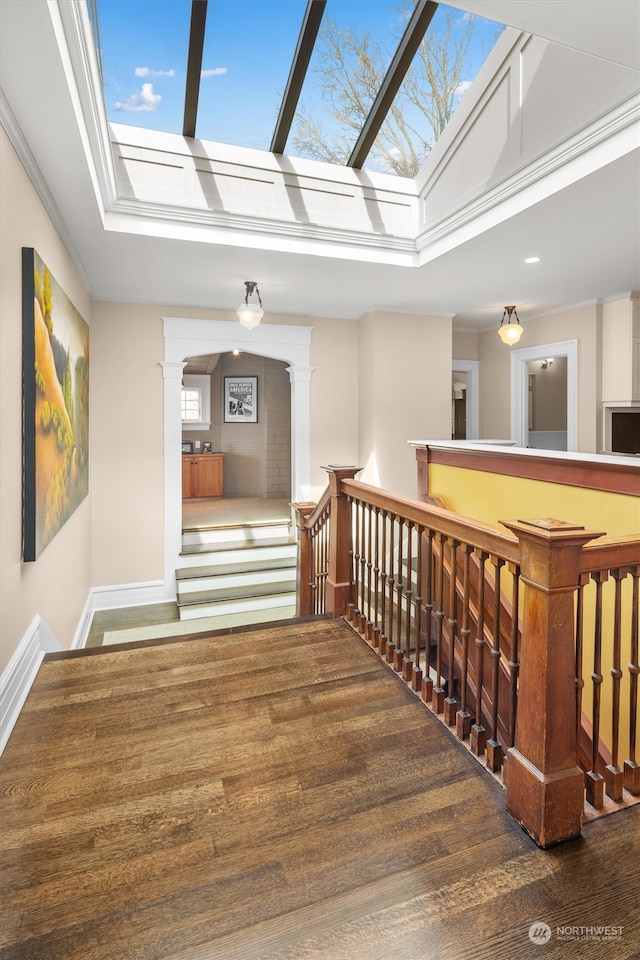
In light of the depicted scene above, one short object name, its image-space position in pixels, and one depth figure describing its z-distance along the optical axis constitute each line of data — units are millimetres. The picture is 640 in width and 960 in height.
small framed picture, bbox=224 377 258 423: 8289
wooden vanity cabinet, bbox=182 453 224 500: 8164
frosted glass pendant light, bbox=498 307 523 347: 4801
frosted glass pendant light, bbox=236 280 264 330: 4246
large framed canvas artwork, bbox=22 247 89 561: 2279
